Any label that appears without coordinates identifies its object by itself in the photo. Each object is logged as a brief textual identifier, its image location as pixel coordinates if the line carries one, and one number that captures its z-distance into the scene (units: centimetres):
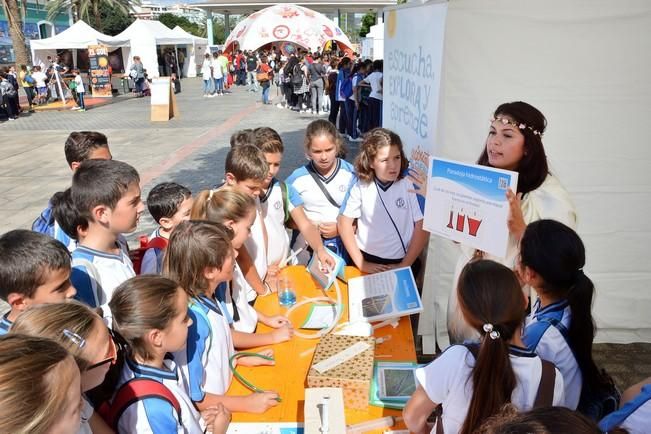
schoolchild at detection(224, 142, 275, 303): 271
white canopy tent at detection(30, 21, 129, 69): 1978
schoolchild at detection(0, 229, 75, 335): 191
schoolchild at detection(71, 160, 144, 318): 221
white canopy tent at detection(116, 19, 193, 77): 2255
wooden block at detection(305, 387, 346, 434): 149
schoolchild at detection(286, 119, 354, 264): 326
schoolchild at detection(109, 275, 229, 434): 161
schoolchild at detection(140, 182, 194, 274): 280
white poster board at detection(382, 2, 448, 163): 277
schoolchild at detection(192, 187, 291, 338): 226
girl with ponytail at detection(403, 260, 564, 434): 140
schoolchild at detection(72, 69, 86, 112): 1633
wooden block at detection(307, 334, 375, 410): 176
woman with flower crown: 230
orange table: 181
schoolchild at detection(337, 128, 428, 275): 294
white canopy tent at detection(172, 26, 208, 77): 3050
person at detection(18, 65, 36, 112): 1728
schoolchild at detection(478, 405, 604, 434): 103
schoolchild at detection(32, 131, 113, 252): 336
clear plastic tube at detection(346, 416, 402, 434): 170
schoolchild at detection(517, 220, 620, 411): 178
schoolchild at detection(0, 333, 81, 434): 108
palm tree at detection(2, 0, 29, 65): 1860
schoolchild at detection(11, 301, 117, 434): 141
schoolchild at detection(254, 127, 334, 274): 303
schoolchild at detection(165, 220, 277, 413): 184
